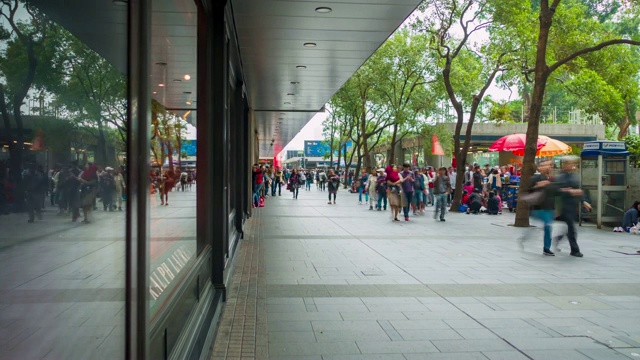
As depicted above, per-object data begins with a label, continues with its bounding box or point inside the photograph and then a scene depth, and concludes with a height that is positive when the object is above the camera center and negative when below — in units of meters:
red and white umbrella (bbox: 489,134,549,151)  20.07 +0.94
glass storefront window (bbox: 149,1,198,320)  2.77 +0.06
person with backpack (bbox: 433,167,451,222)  15.21 -0.65
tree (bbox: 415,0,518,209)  17.33 +4.20
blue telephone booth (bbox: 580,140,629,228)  13.65 -0.27
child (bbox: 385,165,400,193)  15.48 -0.35
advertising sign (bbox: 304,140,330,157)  63.59 +2.10
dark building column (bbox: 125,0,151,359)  2.06 -0.08
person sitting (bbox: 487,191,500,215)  18.11 -1.30
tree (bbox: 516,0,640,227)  13.11 +3.67
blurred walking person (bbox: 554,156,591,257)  8.49 -0.36
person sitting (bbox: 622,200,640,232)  12.79 -1.16
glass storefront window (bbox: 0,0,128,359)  1.14 -0.05
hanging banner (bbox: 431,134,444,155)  29.55 +1.10
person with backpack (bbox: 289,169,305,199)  28.21 -0.90
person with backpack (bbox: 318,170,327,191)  40.03 -1.04
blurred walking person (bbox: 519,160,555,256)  8.68 -0.55
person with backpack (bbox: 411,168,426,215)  17.06 -0.87
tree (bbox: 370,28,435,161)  28.17 +5.08
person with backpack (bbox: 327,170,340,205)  22.96 -0.73
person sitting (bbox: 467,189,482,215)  18.31 -1.25
